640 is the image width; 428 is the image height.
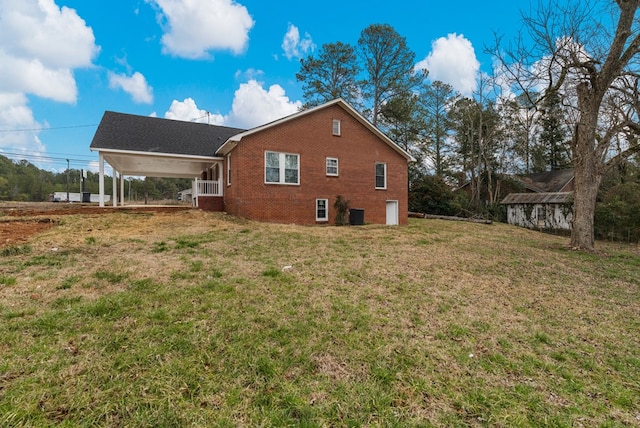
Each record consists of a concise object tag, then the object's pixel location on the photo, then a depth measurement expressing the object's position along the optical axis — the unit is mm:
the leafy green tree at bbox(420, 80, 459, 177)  31344
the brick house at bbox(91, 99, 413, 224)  13664
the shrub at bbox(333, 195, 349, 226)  15391
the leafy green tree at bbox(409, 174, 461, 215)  25375
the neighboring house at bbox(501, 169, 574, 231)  21764
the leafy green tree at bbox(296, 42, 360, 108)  25875
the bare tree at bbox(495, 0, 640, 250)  8867
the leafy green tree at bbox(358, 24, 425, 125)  25453
